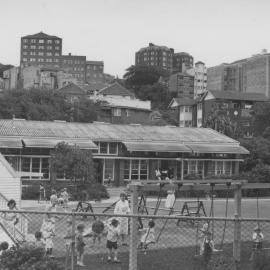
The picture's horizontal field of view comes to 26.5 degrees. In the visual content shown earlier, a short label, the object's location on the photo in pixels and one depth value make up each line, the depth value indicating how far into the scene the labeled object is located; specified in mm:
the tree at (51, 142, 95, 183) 41500
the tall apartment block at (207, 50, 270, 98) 127000
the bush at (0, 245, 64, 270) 8295
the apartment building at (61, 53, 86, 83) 181350
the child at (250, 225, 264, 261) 14020
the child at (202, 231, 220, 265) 12288
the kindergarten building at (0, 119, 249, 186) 50125
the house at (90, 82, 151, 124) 98312
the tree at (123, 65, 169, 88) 151000
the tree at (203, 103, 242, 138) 77562
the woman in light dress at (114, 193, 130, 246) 17112
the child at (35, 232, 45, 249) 11502
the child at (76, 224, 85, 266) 13508
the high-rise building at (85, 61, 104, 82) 186250
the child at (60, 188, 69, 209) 30425
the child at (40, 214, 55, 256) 13773
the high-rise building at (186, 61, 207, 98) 149875
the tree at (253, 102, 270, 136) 84331
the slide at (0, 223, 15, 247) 14608
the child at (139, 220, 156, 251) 15125
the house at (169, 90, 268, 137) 91688
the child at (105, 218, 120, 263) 14213
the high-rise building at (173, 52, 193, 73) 185462
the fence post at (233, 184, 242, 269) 9532
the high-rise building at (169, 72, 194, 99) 145375
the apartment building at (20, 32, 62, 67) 187750
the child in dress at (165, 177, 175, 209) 22978
